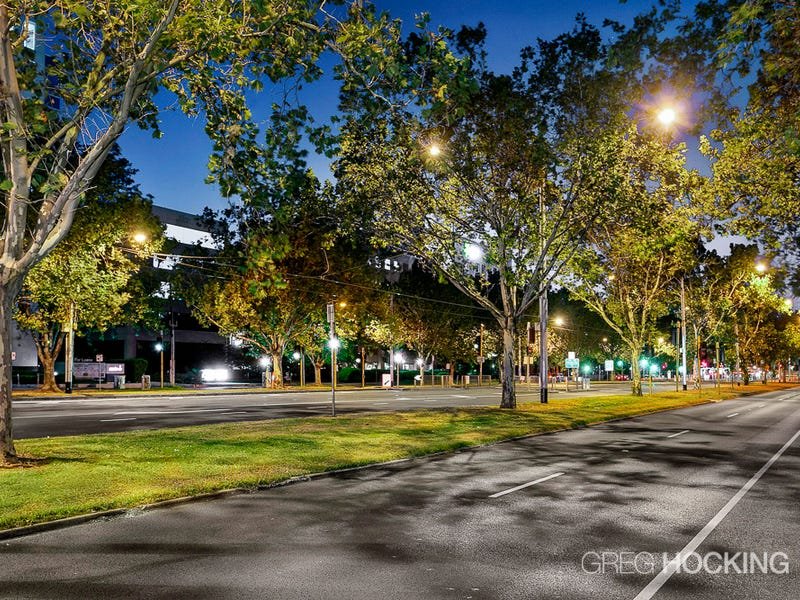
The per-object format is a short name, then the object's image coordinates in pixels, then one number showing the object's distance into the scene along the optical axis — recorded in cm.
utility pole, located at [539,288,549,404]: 3014
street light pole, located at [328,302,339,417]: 2042
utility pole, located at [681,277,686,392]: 4372
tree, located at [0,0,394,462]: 1091
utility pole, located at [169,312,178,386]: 5137
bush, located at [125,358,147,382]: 6088
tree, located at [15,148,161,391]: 3462
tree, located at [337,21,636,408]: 2361
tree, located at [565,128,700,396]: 2400
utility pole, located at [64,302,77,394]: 3659
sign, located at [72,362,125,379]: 4703
